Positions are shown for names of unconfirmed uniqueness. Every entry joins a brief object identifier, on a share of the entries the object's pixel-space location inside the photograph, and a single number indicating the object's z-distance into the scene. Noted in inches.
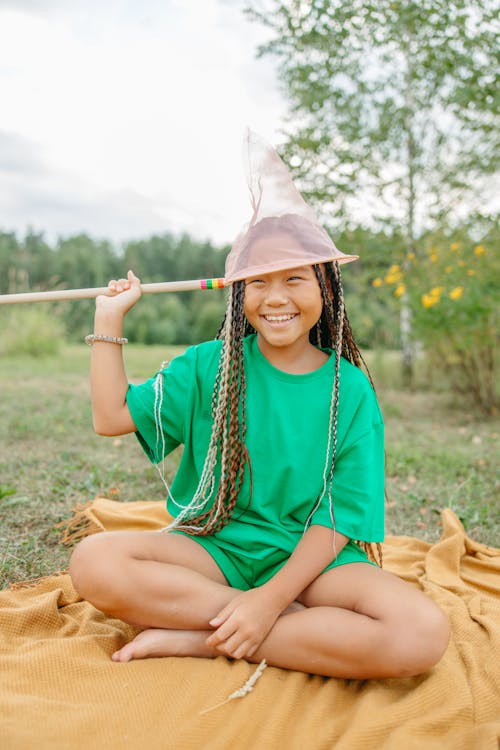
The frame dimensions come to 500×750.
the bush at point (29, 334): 355.6
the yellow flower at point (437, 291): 213.2
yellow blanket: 59.5
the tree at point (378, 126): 254.8
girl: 70.4
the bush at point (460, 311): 211.9
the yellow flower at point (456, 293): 207.8
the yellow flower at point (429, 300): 213.7
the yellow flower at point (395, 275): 242.1
